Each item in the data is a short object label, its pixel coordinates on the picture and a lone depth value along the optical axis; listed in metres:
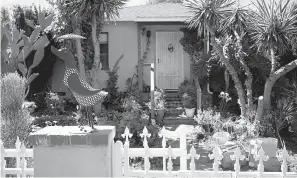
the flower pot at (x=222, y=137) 8.31
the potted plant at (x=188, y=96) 12.42
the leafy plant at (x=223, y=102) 11.67
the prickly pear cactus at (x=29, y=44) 13.22
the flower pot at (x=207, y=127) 10.22
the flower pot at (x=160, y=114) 11.87
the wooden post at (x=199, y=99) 11.98
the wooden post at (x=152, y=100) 11.32
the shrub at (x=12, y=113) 6.19
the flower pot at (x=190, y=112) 12.35
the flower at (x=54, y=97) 12.84
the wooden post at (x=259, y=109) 9.72
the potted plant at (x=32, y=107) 12.50
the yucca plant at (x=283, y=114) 10.07
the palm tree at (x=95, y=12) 11.78
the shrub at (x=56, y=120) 11.41
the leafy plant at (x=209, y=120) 9.77
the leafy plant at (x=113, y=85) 13.59
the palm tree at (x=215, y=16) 9.96
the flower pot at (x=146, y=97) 13.75
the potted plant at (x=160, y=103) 11.91
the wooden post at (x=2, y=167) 4.18
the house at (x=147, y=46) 14.16
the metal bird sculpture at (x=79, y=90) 3.34
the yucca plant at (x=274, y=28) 9.12
